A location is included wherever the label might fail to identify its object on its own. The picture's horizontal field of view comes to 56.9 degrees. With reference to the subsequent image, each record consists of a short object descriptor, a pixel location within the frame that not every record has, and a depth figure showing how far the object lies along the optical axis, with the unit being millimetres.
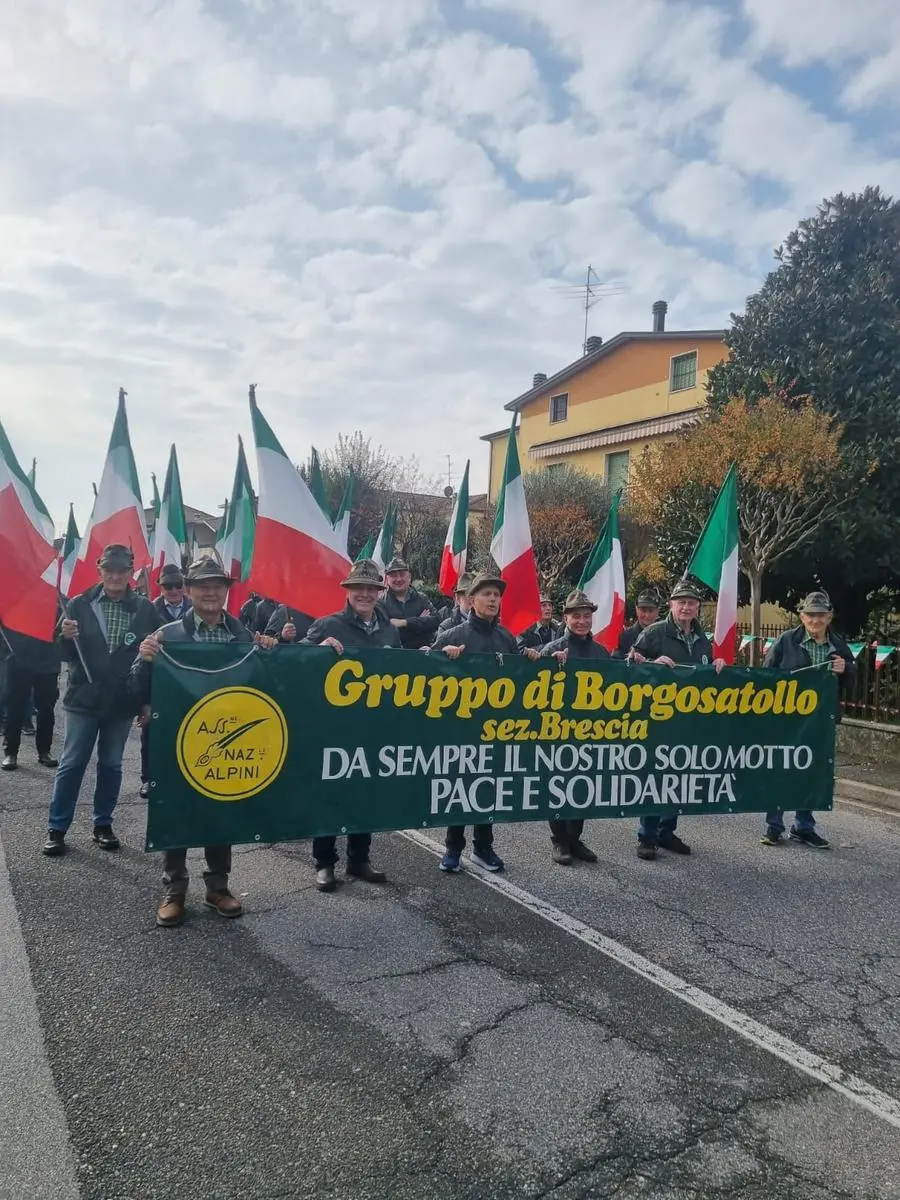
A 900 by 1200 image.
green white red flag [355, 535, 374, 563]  12039
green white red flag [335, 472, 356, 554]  9453
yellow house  26750
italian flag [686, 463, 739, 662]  6637
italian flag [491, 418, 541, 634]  6273
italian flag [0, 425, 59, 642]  5621
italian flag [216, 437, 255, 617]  7542
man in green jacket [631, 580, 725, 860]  6032
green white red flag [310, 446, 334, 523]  9520
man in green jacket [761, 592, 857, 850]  6230
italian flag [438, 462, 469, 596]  9797
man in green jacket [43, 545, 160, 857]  5363
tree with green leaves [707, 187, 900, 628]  12539
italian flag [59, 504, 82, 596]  12072
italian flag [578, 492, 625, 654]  8250
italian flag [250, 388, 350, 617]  5445
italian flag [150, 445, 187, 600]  9305
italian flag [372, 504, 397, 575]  11547
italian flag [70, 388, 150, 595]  6312
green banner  4348
